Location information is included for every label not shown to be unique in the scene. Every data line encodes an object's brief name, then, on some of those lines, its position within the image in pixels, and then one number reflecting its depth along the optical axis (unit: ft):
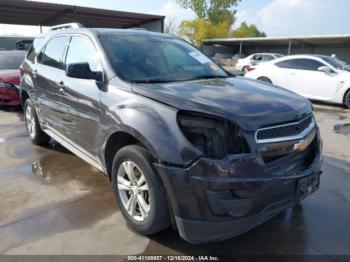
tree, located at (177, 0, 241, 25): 181.76
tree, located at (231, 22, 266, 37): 209.05
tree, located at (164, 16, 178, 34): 193.83
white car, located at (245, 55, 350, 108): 31.40
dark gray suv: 7.64
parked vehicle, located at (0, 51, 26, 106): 27.77
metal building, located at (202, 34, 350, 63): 112.68
